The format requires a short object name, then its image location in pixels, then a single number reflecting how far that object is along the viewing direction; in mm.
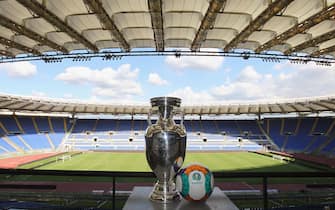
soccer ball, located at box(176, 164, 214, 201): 2236
